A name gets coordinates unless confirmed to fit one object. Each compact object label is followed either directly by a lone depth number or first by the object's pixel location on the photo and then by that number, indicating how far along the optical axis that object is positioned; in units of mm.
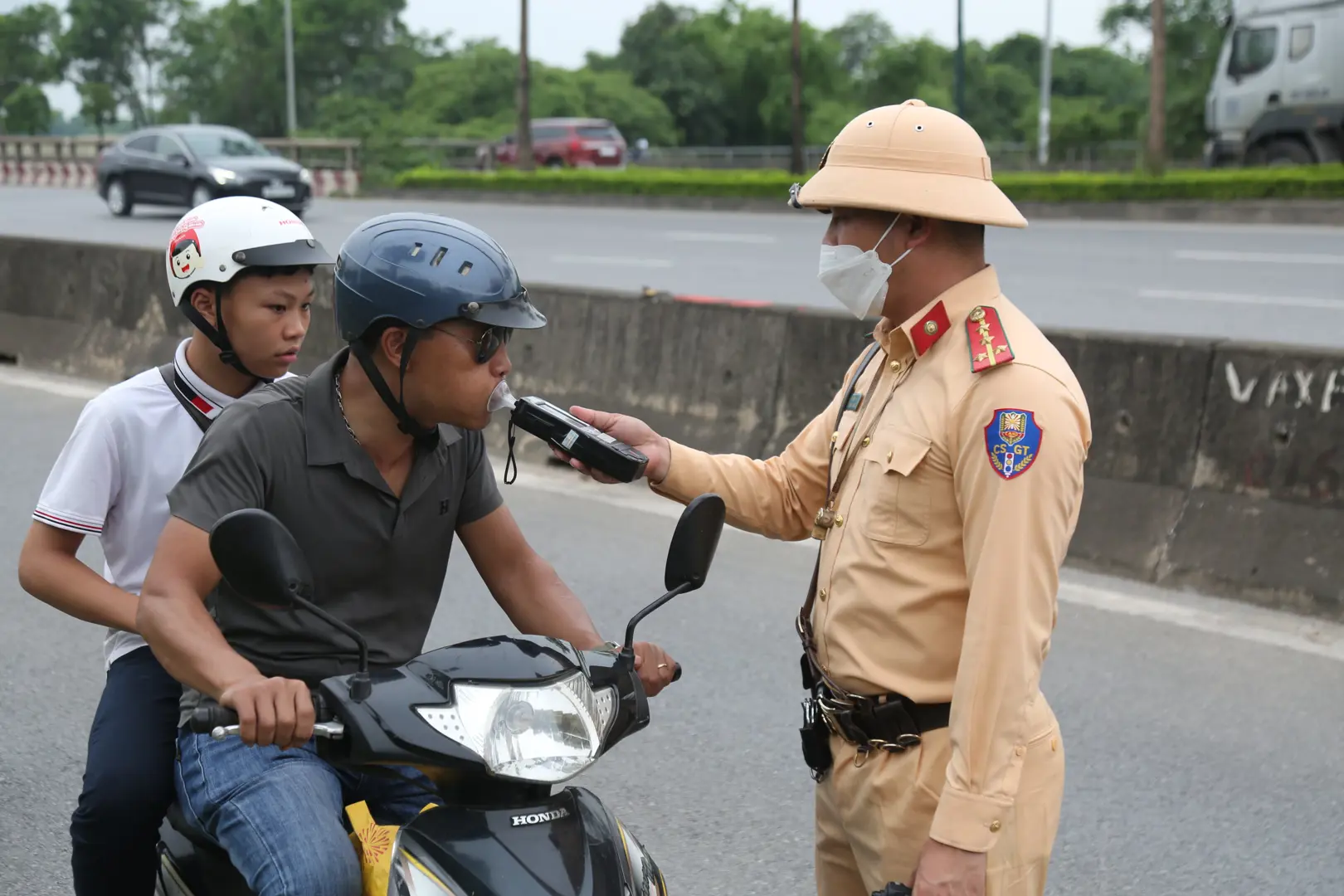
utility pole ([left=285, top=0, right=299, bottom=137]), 57056
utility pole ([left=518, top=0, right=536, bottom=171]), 36156
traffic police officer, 2354
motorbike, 2152
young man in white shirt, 3039
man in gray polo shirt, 2473
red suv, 44250
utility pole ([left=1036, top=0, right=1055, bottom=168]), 44466
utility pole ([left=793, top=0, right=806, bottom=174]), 36406
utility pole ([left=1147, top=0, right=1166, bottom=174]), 26375
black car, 25469
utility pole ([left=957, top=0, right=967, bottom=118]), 43909
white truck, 25594
